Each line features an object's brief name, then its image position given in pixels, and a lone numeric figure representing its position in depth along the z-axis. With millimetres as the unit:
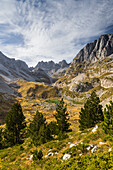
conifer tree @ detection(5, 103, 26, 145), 24312
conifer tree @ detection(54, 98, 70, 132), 26844
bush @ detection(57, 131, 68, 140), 17362
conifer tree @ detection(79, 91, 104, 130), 27531
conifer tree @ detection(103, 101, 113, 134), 13041
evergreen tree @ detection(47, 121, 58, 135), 25941
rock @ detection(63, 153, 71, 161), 10003
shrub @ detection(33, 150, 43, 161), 11563
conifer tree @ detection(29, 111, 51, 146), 18997
